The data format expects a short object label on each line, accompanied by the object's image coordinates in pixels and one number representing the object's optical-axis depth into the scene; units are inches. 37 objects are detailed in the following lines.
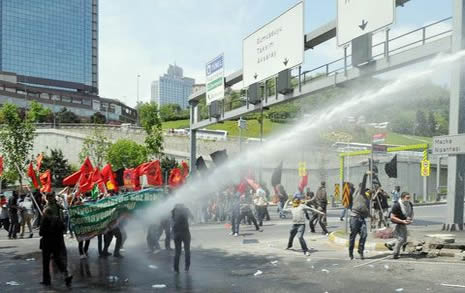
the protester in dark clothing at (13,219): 740.6
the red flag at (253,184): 741.3
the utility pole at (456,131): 590.8
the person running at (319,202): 734.5
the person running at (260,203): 816.3
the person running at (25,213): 747.4
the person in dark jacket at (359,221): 486.6
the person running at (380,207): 723.4
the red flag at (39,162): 677.9
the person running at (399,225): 480.7
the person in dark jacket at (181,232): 442.6
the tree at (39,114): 3410.4
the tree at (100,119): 4047.2
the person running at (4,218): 796.0
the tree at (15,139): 1851.6
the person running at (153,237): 561.9
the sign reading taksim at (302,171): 1185.4
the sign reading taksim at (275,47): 764.6
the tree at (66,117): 3956.7
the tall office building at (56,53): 5226.4
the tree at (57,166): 2146.9
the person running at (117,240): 526.3
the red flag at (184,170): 801.3
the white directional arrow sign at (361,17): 576.7
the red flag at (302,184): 978.6
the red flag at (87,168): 658.2
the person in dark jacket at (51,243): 394.9
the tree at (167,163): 1902.1
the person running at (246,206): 739.7
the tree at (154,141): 1915.6
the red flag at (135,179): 770.2
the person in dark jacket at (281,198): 910.9
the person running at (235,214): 701.3
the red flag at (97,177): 702.0
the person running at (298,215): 539.2
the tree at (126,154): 2176.4
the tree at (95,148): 2193.7
